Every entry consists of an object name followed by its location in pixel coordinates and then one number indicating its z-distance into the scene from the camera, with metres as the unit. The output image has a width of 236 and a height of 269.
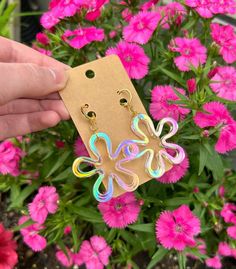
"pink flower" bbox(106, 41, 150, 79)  0.18
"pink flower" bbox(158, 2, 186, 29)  0.19
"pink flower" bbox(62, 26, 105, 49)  0.18
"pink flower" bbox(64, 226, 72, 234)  0.21
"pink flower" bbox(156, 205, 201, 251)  0.16
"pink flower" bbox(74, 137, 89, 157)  0.18
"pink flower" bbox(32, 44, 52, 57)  0.20
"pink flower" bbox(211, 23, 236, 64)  0.18
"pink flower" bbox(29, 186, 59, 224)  0.18
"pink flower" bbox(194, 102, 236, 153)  0.15
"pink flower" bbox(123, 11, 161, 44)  0.18
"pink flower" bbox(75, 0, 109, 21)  0.17
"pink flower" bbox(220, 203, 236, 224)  0.19
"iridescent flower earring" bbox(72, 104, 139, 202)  0.14
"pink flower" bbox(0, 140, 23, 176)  0.20
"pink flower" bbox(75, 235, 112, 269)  0.20
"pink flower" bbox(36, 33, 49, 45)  0.21
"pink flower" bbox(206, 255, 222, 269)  0.22
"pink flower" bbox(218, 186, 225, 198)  0.20
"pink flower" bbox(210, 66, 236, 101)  0.17
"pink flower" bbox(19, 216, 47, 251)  0.20
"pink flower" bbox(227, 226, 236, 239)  0.20
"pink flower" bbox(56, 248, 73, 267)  0.22
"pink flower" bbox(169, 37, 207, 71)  0.17
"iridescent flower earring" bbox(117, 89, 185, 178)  0.14
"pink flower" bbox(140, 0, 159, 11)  0.19
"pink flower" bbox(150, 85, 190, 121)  0.17
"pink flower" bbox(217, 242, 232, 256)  0.21
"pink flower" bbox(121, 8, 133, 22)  0.20
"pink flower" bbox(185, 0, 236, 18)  0.18
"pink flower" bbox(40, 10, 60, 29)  0.19
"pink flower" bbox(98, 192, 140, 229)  0.18
